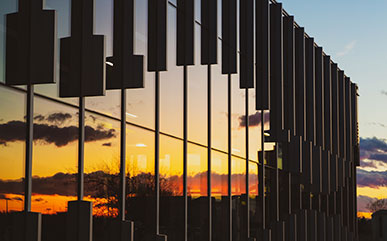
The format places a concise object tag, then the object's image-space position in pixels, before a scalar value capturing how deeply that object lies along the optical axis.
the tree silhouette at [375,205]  90.26
